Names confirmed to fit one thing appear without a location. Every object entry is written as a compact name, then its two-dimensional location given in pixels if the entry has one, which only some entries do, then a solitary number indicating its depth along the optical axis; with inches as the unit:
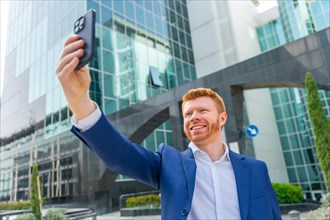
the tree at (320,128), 291.3
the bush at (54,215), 422.6
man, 47.6
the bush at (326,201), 274.2
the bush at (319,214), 243.9
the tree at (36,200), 404.5
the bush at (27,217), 409.2
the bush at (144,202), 556.3
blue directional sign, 356.9
